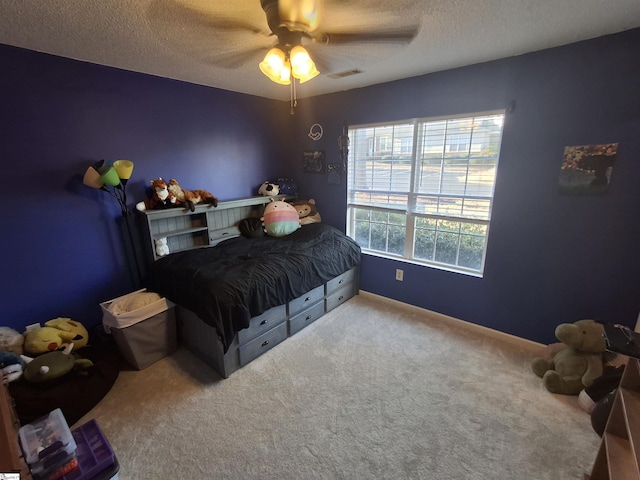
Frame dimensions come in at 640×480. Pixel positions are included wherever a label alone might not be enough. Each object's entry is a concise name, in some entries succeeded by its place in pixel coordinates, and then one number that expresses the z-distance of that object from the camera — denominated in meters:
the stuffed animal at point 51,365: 1.78
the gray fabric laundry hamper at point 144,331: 2.08
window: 2.45
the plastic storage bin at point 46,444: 1.19
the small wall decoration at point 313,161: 3.41
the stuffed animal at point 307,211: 3.41
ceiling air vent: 2.37
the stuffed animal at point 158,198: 2.46
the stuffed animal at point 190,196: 2.59
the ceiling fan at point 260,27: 1.12
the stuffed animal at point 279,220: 3.05
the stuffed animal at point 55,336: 1.94
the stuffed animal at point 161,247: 2.49
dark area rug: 1.70
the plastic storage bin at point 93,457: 1.23
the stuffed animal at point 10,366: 1.72
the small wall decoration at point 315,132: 3.35
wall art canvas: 1.90
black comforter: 1.99
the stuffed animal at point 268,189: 3.38
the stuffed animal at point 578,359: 1.85
